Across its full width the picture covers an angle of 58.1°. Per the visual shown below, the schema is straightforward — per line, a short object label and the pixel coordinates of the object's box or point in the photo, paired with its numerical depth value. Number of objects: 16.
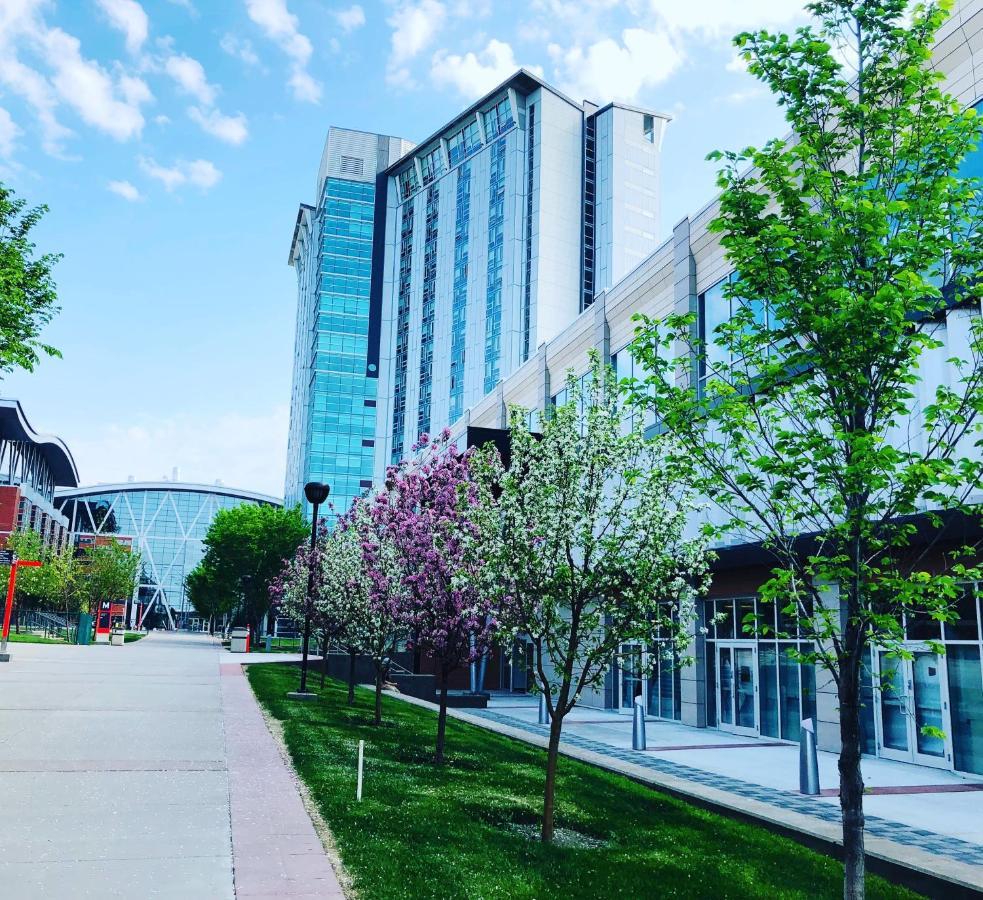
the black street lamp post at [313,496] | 25.52
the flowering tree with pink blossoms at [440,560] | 13.84
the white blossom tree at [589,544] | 10.04
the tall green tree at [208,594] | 75.75
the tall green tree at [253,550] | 68.12
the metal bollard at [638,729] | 19.34
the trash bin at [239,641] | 63.85
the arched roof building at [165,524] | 164.12
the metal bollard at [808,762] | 14.30
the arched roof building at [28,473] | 79.19
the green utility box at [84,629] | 59.00
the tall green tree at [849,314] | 7.19
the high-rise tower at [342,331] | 119.25
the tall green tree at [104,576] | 71.06
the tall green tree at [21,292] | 15.27
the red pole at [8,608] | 36.01
